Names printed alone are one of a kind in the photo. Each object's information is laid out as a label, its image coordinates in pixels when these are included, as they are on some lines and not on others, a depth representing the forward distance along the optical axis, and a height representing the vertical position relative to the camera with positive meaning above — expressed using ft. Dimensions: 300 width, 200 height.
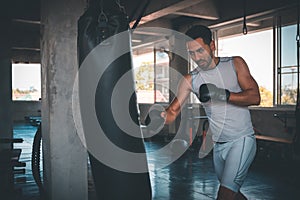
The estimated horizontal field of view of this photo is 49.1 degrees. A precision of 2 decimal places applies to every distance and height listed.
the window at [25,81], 46.06 +1.83
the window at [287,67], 17.54 +1.49
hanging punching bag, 5.00 -0.12
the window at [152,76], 28.14 +1.69
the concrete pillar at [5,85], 15.43 +0.42
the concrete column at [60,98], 8.71 -0.12
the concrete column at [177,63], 24.56 +2.36
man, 6.76 -0.33
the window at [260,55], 19.08 +2.42
